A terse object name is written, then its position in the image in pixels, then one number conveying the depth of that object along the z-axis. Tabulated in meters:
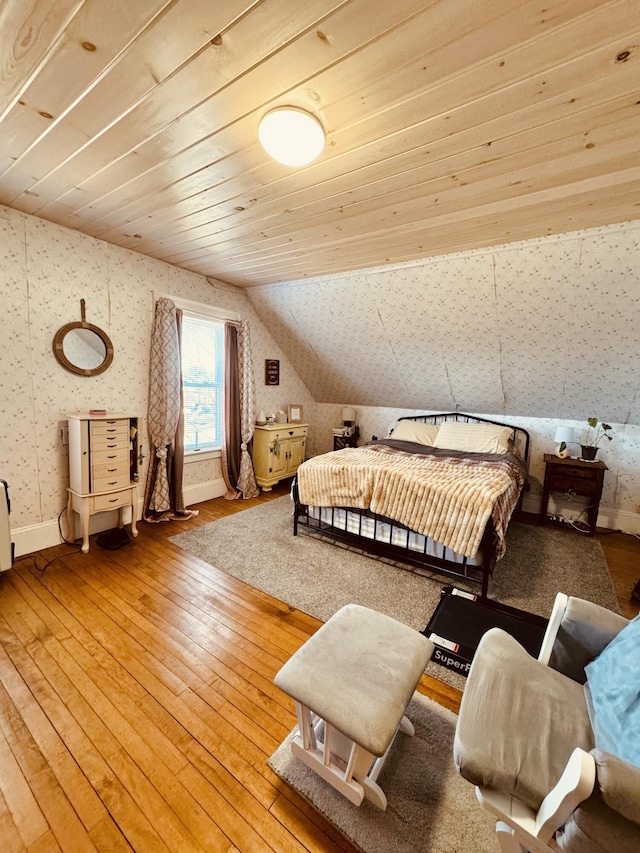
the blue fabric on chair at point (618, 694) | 0.92
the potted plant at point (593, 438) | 3.44
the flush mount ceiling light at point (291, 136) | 1.33
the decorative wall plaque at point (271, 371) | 4.72
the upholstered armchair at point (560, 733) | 0.75
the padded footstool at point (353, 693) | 1.05
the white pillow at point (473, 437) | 3.68
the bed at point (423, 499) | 2.29
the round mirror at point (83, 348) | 2.78
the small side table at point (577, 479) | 3.34
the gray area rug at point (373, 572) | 2.29
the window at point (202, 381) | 3.80
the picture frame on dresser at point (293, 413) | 5.10
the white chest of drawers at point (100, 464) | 2.70
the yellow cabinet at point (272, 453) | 4.43
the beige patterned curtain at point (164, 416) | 3.35
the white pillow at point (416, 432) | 4.15
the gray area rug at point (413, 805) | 1.10
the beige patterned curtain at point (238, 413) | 4.10
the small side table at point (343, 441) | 4.99
